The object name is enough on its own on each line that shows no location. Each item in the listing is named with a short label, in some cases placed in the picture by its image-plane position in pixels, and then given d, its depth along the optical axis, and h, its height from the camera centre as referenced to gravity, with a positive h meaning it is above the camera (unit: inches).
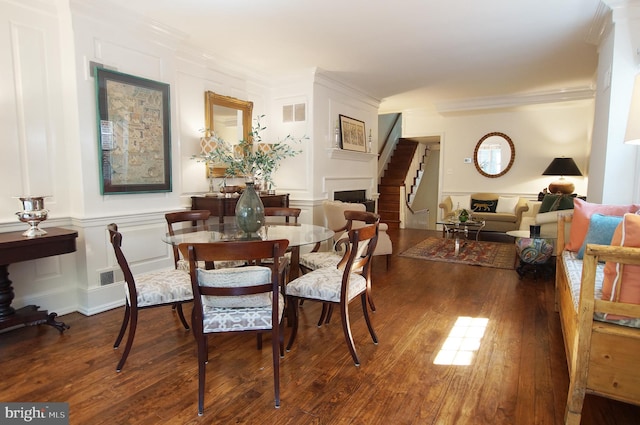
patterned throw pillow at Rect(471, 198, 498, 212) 284.8 -19.7
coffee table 217.5 -28.3
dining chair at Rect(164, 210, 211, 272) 116.0 -13.4
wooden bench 61.7 -28.7
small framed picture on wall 222.7 +28.2
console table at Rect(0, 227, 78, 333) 98.0 -21.3
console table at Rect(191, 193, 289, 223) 156.5 -11.3
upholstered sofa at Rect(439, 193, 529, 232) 262.2 -21.7
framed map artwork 123.3 +15.9
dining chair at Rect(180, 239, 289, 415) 69.1 -22.8
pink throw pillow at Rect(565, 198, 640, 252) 110.3 -10.6
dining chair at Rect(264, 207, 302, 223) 140.6 -12.8
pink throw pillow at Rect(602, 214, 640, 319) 63.6 -17.9
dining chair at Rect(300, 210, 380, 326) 114.1 -25.9
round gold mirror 293.3 +20.2
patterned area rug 194.9 -42.6
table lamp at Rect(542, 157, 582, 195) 255.3 +6.3
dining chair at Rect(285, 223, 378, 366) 89.4 -27.0
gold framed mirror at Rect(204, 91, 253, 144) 168.4 +30.1
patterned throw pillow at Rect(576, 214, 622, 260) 100.0 -13.2
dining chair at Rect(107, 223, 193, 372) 86.5 -27.7
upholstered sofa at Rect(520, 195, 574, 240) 190.5 -20.2
